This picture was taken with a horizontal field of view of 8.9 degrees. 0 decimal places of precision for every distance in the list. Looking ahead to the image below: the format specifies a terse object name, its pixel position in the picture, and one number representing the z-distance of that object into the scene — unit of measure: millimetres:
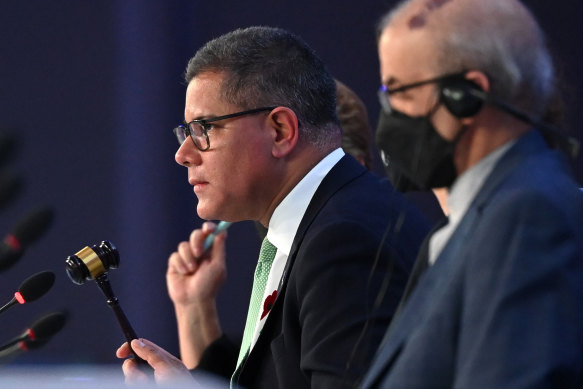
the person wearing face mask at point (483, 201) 4078
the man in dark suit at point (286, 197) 4443
